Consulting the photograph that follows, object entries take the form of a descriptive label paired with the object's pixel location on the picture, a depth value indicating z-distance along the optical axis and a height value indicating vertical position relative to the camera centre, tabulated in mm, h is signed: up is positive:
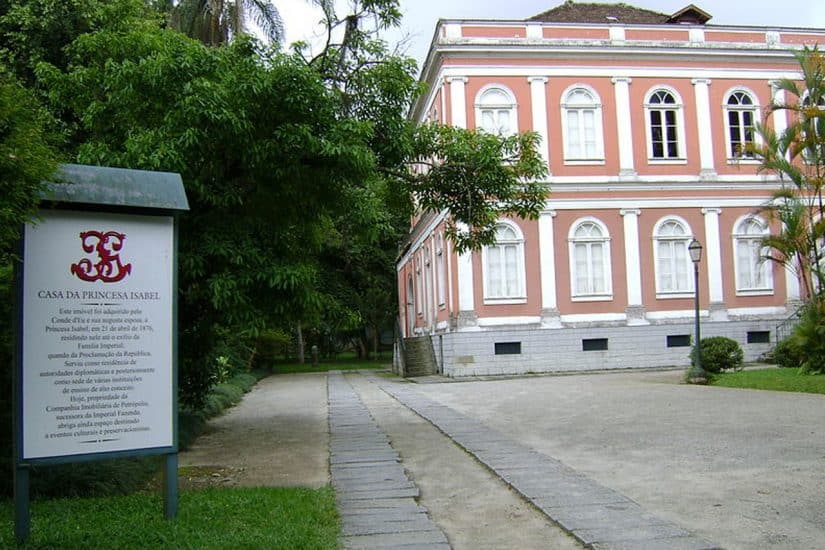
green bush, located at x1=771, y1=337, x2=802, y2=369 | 19228 -1004
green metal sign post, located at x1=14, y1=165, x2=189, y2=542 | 5422 +139
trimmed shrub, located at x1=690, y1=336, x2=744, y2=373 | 19984 -870
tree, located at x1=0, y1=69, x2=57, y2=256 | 4357 +1071
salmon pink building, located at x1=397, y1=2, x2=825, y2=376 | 25766 +4540
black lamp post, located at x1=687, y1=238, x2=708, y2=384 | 18547 -937
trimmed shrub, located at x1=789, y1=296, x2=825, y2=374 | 16744 -486
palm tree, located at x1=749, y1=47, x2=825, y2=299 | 19359 +4230
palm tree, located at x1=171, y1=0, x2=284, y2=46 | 19984 +8538
